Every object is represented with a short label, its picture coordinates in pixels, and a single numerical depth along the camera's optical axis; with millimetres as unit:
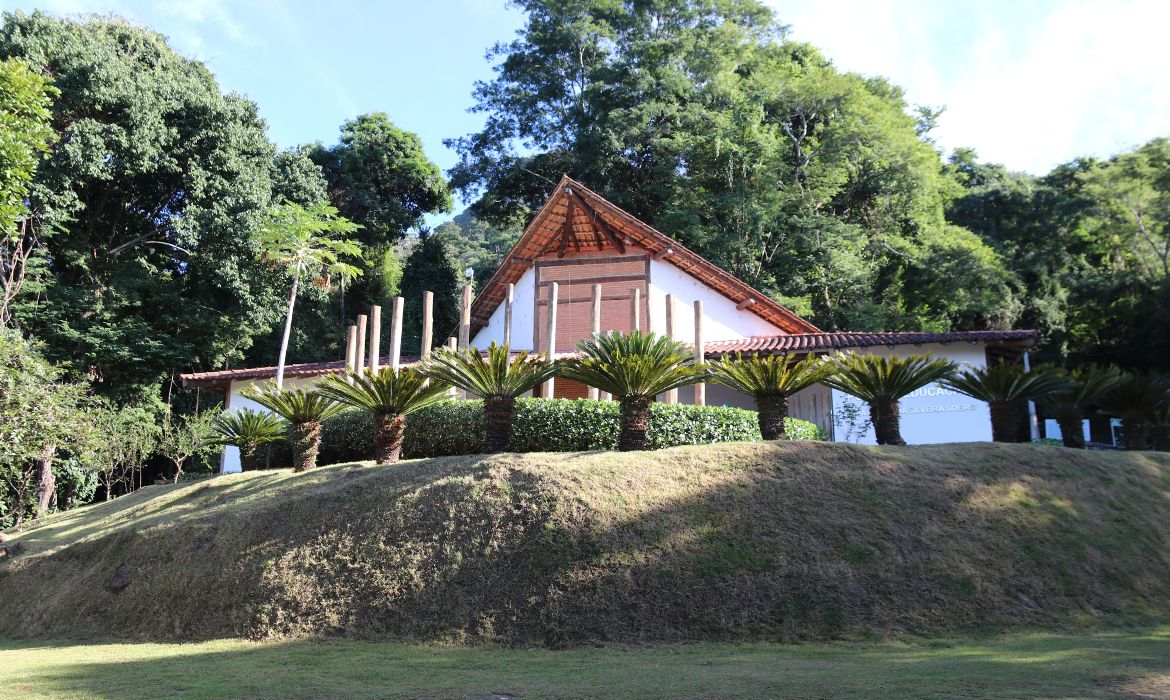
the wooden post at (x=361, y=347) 16156
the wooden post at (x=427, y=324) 15233
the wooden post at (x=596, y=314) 15617
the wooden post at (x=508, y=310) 16859
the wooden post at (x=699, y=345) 15023
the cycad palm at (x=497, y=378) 12250
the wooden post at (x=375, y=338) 15680
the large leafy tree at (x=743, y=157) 32750
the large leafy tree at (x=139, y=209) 25516
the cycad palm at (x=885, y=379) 12453
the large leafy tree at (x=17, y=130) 15758
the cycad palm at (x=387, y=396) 12664
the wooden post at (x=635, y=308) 16266
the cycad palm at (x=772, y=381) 12500
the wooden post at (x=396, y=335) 15198
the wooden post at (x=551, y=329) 15060
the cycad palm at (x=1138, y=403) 14688
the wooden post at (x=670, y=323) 15258
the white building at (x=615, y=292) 22141
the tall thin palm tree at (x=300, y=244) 25141
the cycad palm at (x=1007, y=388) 13266
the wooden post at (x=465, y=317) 15821
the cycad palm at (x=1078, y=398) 14211
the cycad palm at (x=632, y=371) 11766
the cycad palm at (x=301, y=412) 13867
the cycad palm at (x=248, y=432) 16344
